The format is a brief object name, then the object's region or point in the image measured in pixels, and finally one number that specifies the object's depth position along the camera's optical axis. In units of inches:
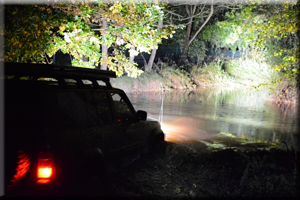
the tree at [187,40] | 1130.7
